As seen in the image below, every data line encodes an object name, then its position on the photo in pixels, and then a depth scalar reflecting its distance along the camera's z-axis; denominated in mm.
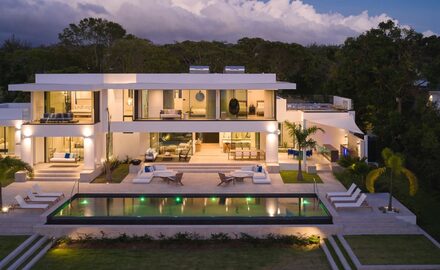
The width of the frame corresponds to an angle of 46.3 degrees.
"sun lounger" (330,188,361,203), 21141
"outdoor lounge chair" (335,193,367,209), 20312
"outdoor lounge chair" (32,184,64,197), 21934
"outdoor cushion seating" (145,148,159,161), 30688
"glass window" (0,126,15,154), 32781
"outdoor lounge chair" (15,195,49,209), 20438
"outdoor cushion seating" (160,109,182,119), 30516
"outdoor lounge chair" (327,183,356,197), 21891
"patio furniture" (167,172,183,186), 25422
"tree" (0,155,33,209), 20938
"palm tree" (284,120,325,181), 27281
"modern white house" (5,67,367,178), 28483
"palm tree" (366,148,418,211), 20172
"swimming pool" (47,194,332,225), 19375
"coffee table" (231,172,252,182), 25547
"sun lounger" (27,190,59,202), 21344
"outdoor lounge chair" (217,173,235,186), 24984
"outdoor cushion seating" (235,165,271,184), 25681
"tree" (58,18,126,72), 74188
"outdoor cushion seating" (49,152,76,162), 28984
